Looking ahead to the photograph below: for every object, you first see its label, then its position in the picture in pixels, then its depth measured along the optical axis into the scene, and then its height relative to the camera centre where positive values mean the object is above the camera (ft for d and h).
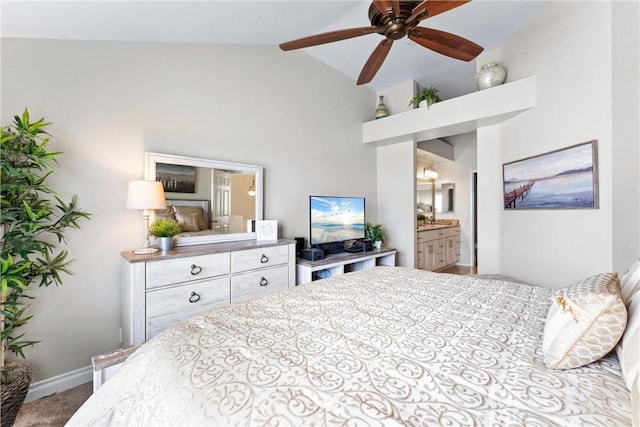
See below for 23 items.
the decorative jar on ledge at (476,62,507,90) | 9.39 +4.92
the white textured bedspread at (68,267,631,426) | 2.00 -1.46
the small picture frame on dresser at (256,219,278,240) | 9.13 -0.49
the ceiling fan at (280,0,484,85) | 4.82 +3.82
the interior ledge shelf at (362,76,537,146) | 8.64 +3.79
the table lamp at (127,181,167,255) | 6.42 +0.47
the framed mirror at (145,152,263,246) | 7.50 +0.61
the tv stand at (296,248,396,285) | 9.06 -1.86
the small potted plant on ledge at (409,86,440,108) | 10.80 +4.80
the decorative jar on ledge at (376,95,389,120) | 12.91 +5.02
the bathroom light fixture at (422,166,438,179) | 18.76 +2.91
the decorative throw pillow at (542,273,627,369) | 2.39 -1.09
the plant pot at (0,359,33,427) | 4.59 -3.10
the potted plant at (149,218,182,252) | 6.89 -0.44
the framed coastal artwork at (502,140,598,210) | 6.63 +0.96
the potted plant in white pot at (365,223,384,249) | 12.22 -0.99
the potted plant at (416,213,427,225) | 19.20 -0.33
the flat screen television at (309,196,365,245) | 10.44 -0.19
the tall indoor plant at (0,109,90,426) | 4.75 -0.33
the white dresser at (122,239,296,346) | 5.86 -1.67
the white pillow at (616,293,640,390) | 2.07 -1.15
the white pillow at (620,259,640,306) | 2.82 -0.81
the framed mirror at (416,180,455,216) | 19.85 +1.31
